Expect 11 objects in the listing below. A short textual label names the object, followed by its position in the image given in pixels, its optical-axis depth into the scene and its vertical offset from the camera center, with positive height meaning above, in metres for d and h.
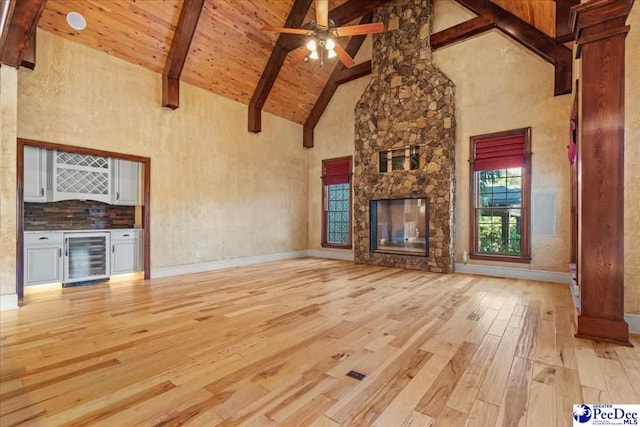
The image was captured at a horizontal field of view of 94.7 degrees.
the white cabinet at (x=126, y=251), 4.98 -0.67
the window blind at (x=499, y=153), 5.02 +1.08
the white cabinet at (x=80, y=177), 4.59 +0.58
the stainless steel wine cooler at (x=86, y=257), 4.56 -0.71
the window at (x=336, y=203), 7.45 +0.27
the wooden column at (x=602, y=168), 2.50 +0.40
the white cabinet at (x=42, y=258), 4.15 -0.66
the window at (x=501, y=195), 4.97 +0.33
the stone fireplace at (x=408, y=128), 5.54 +1.75
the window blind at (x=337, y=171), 7.39 +1.08
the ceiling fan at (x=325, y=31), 3.84 +2.43
